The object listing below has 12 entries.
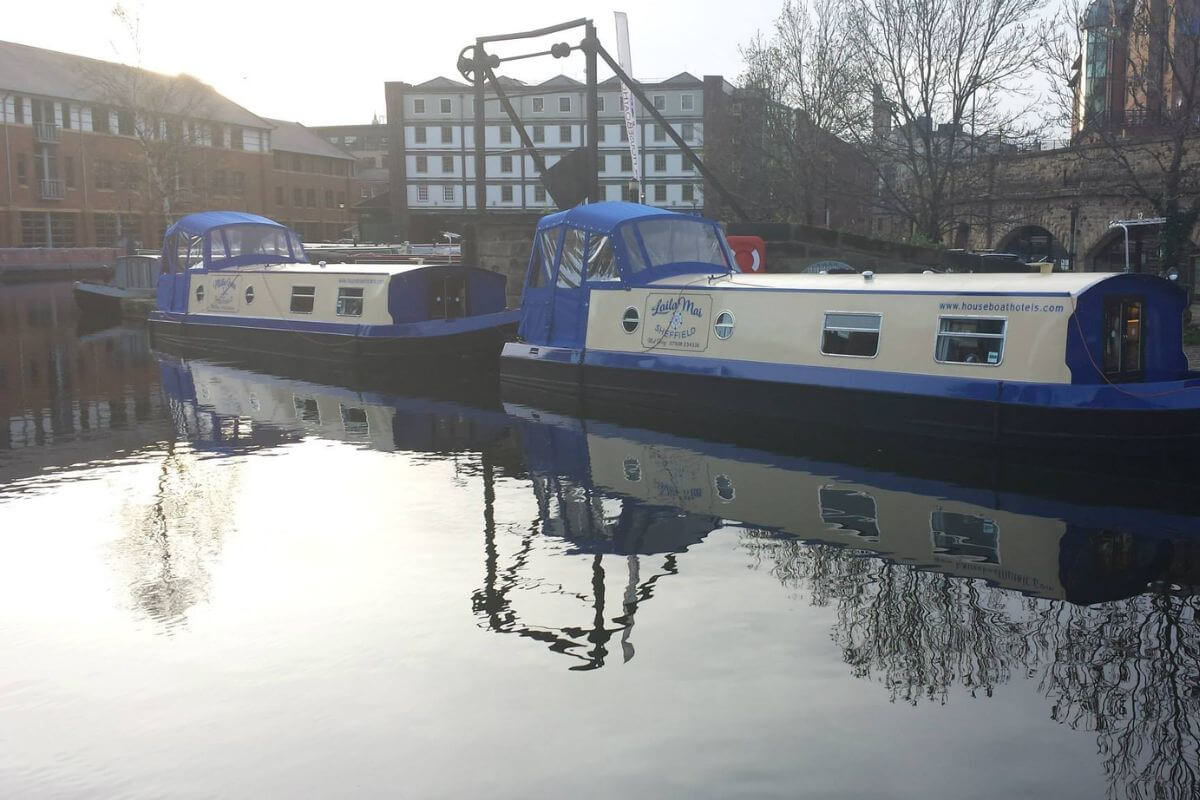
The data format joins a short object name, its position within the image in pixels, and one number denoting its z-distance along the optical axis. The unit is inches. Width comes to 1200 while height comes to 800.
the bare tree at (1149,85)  922.1
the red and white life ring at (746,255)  883.4
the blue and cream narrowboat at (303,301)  857.5
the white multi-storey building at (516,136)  3698.3
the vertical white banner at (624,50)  1072.2
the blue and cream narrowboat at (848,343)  486.3
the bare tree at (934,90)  1387.8
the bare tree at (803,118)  1664.6
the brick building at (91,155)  2260.1
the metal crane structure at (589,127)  893.2
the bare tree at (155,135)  2172.7
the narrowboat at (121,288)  1473.9
